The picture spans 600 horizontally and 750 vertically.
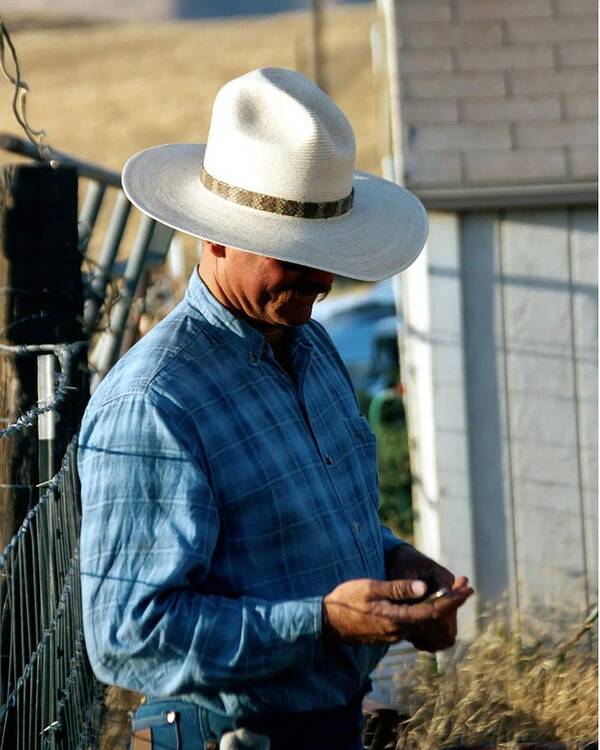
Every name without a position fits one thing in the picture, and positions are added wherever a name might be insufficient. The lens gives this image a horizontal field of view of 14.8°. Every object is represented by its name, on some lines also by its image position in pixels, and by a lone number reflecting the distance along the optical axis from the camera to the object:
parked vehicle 20.75
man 3.57
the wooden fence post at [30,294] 4.88
